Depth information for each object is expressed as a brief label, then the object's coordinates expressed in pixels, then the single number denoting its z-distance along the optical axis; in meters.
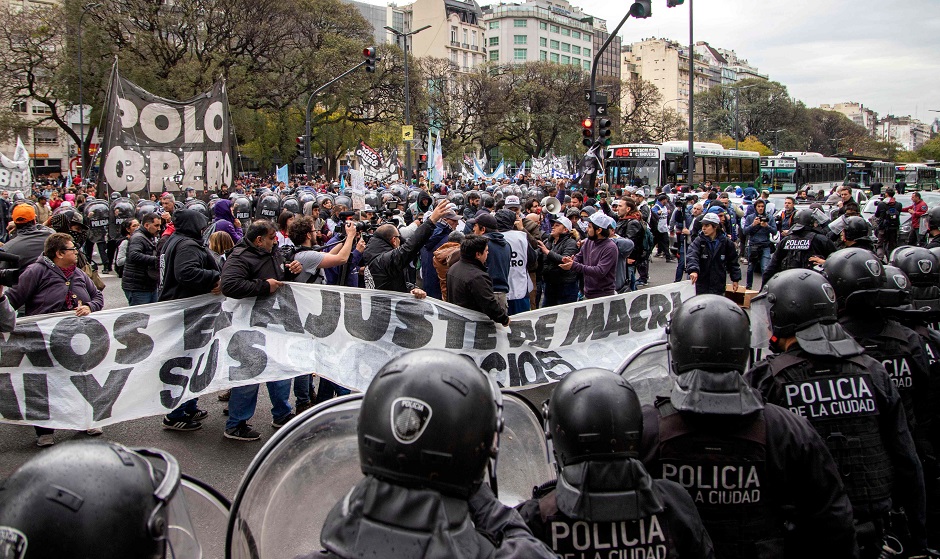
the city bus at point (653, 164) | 33.31
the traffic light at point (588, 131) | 17.75
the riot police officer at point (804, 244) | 9.17
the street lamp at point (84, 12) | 31.21
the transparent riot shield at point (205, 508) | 2.10
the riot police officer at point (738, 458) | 2.47
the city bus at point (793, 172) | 42.03
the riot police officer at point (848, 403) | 3.02
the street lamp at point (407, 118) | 32.69
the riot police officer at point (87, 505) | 1.43
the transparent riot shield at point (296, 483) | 2.25
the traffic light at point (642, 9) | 15.73
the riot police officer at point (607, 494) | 2.12
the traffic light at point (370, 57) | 23.92
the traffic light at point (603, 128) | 17.86
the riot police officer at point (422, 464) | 1.59
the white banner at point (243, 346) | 5.62
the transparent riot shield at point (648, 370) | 3.68
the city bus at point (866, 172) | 50.66
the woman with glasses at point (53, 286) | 6.10
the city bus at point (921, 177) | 47.56
